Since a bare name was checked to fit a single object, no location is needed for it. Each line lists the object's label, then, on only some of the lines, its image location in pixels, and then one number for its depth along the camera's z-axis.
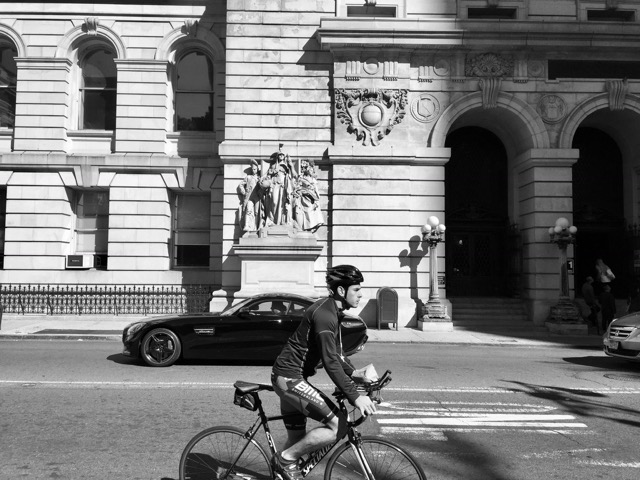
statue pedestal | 17.22
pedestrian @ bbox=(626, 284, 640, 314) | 18.34
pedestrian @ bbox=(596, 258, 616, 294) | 17.94
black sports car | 9.79
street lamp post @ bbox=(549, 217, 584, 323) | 16.92
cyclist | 3.55
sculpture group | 17.67
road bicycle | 3.45
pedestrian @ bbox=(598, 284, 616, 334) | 16.77
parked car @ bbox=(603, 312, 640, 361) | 10.07
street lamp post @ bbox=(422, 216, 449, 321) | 17.03
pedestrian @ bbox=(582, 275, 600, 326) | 17.25
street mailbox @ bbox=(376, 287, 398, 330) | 16.91
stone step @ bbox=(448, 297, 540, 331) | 17.61
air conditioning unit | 19.80
